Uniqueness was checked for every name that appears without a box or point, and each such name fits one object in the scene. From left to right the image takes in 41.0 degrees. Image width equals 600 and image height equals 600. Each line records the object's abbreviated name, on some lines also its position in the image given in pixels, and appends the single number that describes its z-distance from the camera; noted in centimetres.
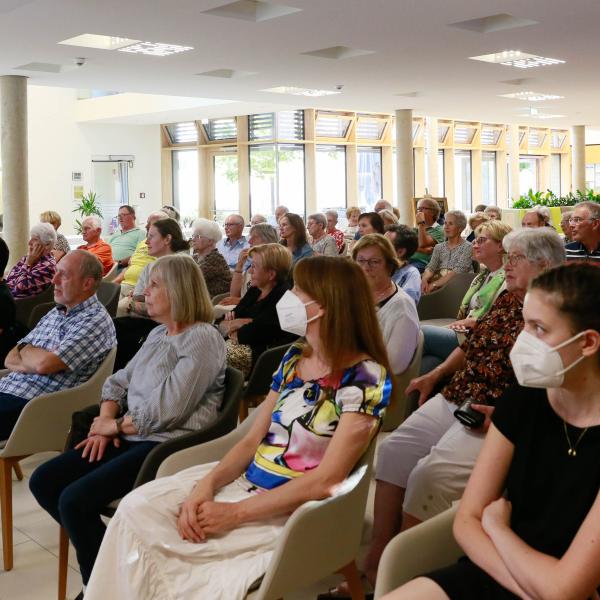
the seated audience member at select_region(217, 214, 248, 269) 840
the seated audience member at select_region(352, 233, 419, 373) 363
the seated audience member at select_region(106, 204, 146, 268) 898
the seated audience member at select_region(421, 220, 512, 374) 426
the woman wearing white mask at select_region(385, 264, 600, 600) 173
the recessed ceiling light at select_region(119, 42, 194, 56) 891
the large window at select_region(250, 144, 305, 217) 1823
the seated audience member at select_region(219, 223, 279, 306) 587
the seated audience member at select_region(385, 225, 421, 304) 577
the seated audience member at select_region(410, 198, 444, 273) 824
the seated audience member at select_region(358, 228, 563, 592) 276
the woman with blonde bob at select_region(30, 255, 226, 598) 274
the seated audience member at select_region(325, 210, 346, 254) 1029
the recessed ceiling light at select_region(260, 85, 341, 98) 1284
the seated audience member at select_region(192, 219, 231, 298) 633
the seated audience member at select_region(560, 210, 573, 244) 785
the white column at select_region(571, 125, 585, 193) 2075
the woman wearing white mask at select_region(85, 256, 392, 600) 222
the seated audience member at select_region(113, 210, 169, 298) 724
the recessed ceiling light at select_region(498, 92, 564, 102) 1429
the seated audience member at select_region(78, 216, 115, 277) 838
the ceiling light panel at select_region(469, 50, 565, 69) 1002
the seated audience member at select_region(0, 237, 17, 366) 441
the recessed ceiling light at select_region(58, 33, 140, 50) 865
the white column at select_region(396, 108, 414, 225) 1528
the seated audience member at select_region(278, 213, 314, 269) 695
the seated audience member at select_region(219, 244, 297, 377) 443
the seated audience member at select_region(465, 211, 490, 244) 839
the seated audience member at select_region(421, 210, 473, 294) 716
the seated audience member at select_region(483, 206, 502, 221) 1012
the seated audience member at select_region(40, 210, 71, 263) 820
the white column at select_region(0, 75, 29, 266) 1075
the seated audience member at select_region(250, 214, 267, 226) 1069
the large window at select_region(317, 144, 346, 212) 1883
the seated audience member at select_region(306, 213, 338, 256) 866
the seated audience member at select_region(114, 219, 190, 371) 520
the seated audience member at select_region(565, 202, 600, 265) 633
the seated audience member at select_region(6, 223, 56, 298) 628
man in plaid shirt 355
